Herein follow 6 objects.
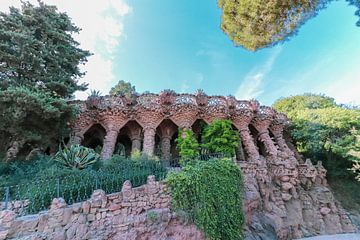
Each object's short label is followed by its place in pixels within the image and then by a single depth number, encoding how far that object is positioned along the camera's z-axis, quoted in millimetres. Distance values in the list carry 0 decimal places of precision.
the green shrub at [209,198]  6688
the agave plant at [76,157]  7941
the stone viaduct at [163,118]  11805
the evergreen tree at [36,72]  8234
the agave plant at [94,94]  12219
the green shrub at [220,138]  10516
